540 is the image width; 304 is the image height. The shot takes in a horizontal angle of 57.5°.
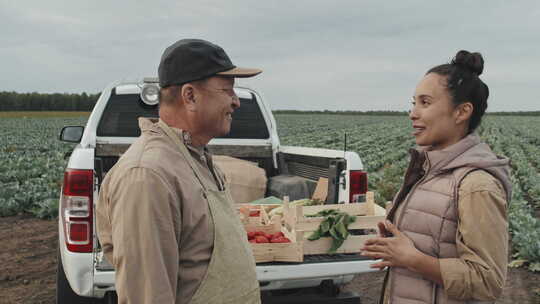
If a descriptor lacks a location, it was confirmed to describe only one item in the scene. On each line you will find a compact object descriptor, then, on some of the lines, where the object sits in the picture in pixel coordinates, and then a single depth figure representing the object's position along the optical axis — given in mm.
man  1559
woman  1901
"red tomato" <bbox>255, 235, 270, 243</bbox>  3742
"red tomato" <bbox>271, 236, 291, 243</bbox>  3807
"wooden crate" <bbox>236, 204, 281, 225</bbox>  4137
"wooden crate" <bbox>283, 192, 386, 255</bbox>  3838
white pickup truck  3461
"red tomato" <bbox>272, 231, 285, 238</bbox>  3949
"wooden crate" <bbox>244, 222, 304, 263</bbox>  3623
